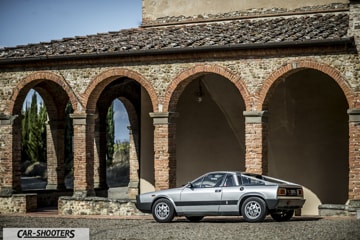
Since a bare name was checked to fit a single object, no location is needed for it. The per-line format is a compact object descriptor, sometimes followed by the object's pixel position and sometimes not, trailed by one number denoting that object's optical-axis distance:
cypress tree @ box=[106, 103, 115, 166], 46.03
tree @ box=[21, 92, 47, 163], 43.56
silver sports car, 16.78
